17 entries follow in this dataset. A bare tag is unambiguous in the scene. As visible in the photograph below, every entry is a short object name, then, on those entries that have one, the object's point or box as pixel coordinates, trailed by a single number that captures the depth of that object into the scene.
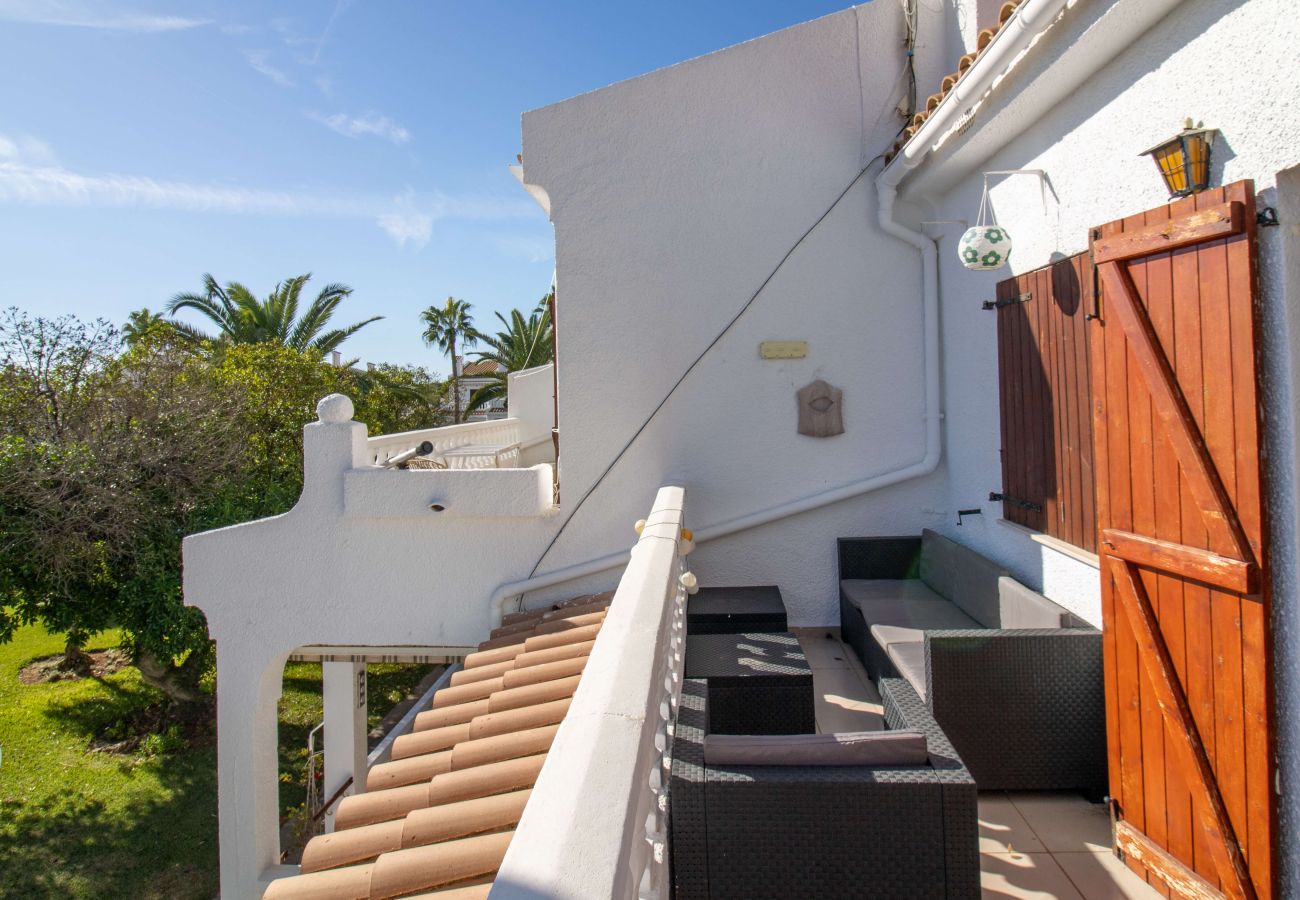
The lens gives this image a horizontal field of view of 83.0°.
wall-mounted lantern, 2.77
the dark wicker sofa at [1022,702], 3.52
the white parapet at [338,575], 6.31
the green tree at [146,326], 15.16
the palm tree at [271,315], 18.64
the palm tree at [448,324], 32.00
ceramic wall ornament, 6.46
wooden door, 2.43
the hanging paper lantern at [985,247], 4.54
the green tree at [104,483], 9.75
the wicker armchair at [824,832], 2.32
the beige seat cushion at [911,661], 3.86
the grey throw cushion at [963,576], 4.77
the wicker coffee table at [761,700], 3.55
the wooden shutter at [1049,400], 4.06
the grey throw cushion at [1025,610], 3.85
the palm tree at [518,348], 25.33
